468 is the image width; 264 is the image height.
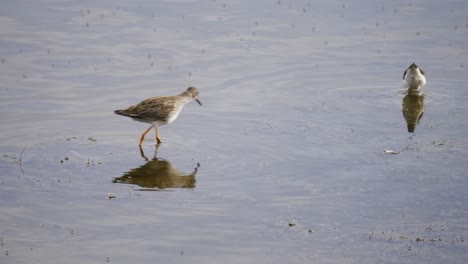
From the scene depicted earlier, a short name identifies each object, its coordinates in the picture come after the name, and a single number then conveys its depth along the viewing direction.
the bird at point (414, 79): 18.94
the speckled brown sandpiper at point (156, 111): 15.92
